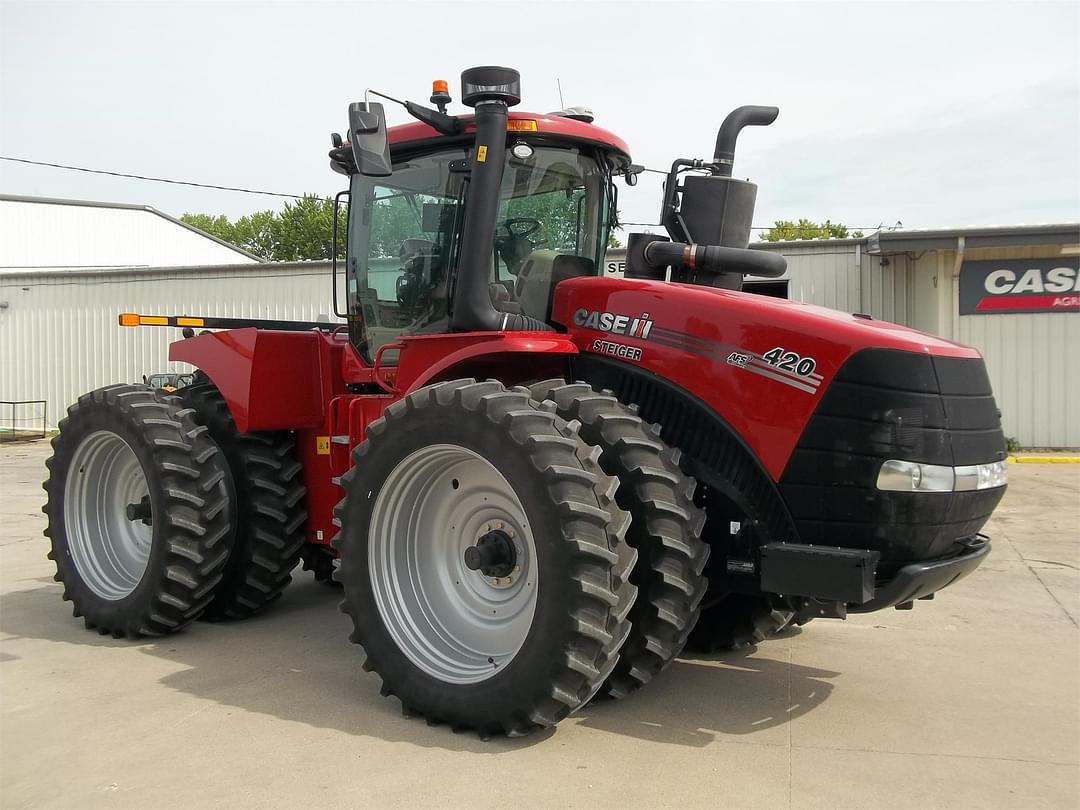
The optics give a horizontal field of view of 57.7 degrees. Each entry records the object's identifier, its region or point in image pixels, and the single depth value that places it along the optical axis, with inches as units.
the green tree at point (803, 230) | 2486.3
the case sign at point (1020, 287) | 645.9
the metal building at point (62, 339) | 865.5
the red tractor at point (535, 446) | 152.9
